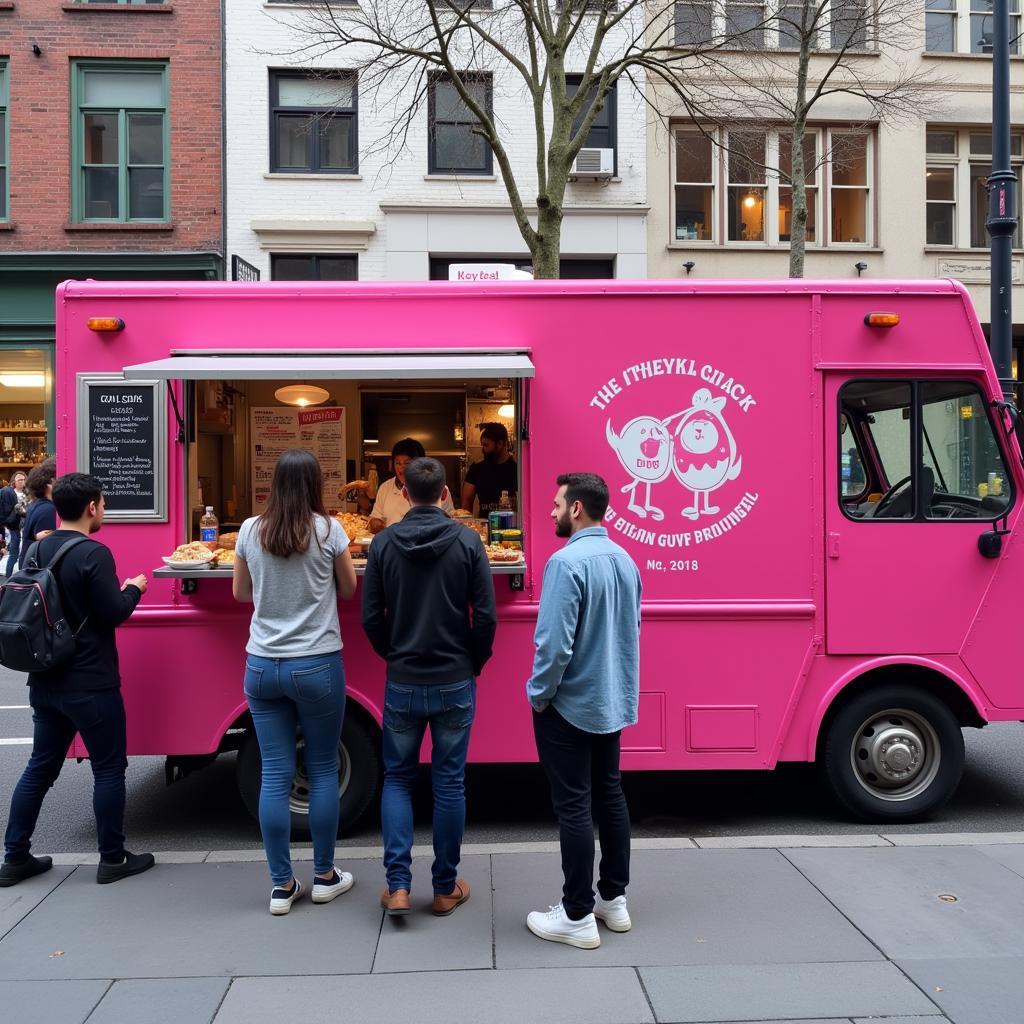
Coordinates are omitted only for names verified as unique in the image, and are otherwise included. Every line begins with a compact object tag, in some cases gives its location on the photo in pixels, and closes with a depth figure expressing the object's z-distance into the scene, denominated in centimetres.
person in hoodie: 412
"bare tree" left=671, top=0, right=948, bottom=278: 1517
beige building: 1720
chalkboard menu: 520
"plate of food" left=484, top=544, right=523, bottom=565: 518
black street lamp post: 867
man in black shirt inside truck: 677
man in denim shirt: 386
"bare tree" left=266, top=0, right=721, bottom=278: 1171
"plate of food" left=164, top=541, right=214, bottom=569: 500
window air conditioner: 1644
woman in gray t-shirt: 424
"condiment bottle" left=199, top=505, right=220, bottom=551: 536
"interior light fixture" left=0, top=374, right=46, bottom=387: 1655
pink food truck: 521
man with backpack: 446
